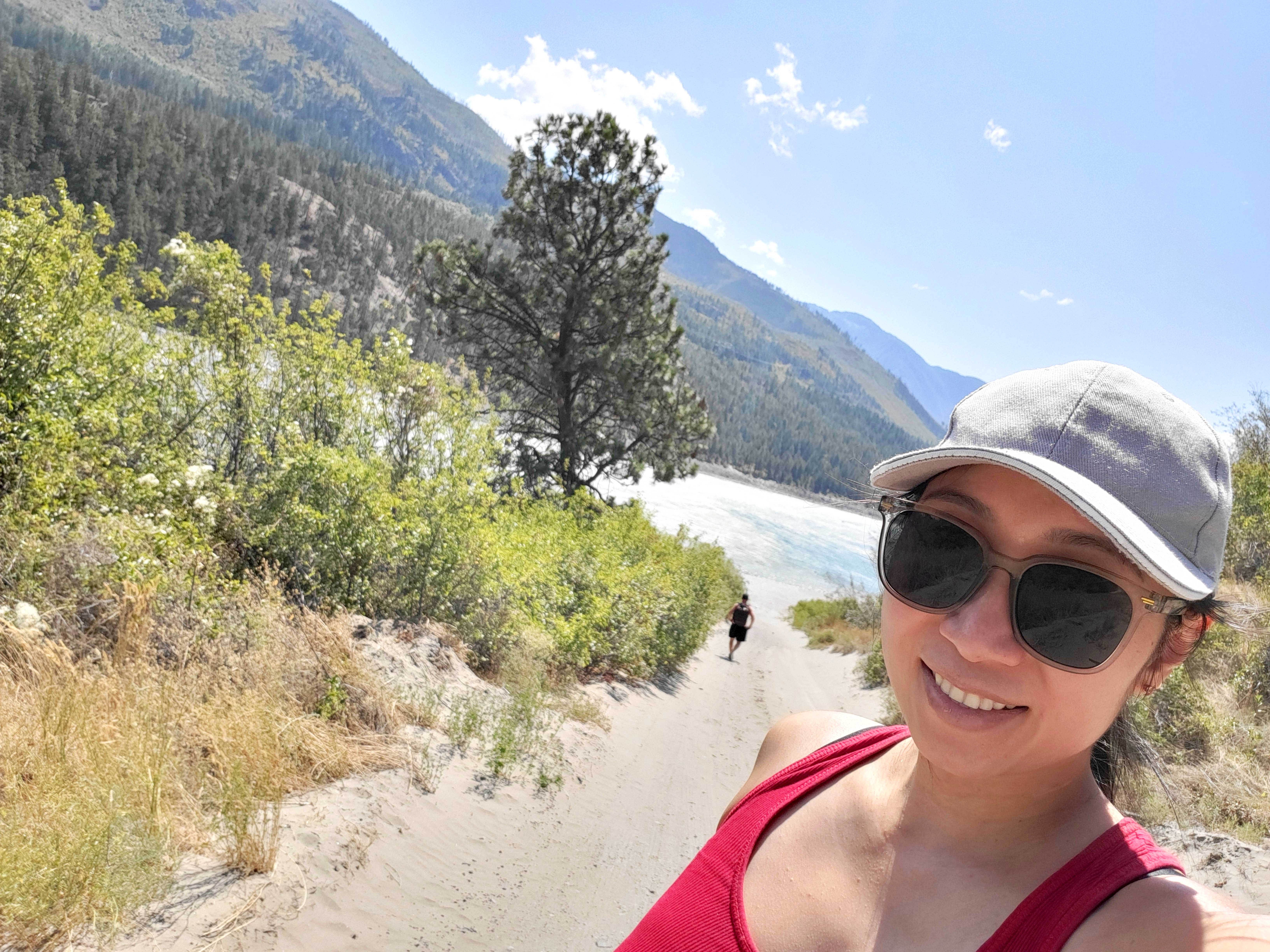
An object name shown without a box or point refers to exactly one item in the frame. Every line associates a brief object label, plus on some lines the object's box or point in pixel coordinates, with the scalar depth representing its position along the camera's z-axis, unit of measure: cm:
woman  82
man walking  1675
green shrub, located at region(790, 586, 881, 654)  2047
